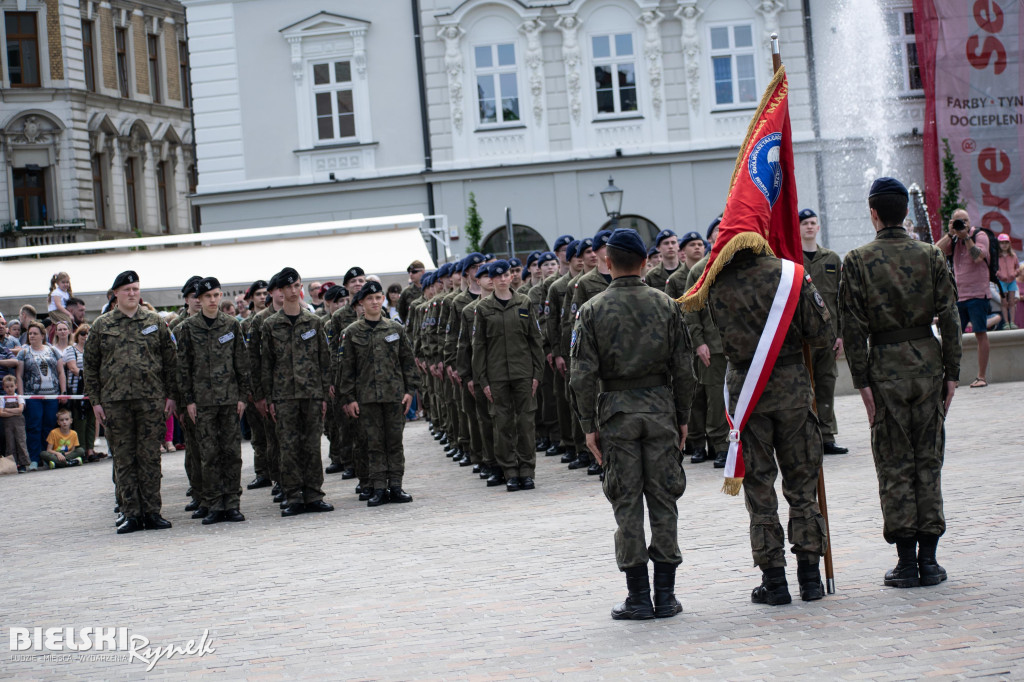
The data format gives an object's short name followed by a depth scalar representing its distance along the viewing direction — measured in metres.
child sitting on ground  20.12
